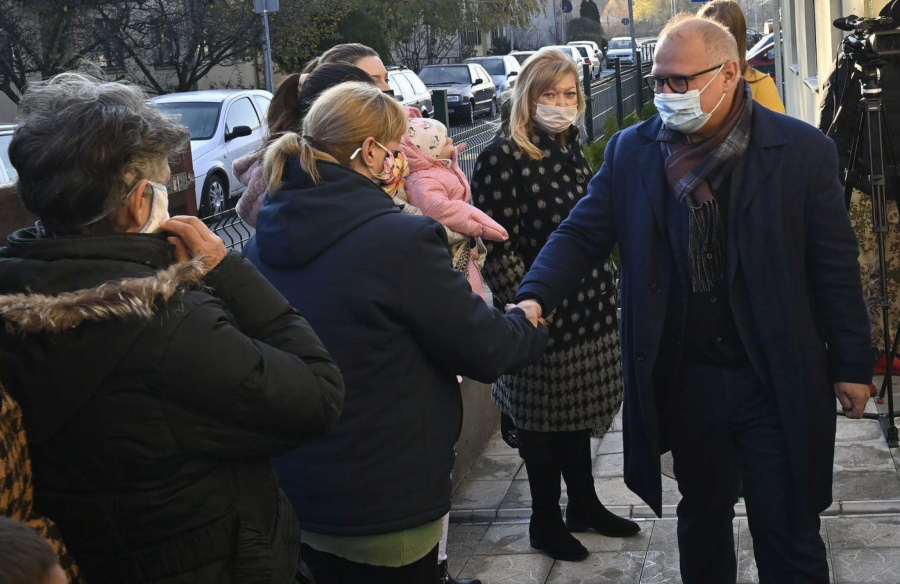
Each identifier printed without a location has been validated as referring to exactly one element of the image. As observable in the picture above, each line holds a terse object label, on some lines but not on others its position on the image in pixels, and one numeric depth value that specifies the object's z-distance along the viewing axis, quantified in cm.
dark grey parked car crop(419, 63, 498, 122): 3341
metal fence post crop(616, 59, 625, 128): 1318
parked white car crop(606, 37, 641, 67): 6026
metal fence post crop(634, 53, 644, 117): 1650
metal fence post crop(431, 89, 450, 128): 606
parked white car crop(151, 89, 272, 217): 1591
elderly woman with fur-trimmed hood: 201
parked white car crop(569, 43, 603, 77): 5025
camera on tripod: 486
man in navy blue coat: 308
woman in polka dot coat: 430
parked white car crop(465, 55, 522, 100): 3978
